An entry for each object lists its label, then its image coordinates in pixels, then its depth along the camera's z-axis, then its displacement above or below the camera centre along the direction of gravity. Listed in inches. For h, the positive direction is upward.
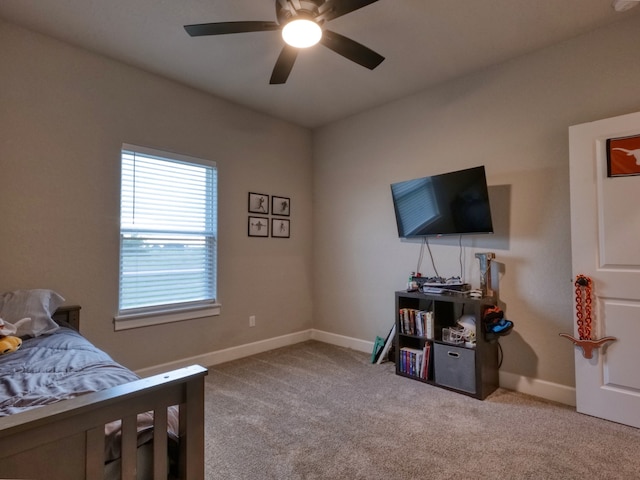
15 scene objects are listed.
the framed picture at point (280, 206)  156.6 +21.3
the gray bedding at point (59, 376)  42.8 -19.7
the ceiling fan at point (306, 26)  70.2 +48.9
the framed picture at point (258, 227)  147.7 +11.0
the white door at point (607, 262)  86.1 -3.1
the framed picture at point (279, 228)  156.5 +11.1
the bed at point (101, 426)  33.2 -19.5
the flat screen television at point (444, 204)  109.3 +16.0
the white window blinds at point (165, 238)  114.7 +5.3
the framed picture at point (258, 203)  147.8 +21.4
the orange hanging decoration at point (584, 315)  91.0 -17.3
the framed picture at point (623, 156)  86.0 +23.7
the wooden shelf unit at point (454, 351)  102.9 -32.1
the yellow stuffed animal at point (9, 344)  68.3 -18.4
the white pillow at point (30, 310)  81.4 -14.0
